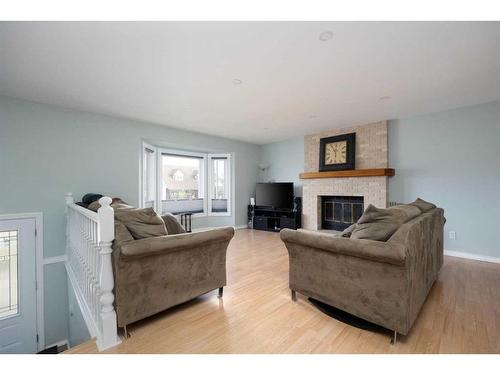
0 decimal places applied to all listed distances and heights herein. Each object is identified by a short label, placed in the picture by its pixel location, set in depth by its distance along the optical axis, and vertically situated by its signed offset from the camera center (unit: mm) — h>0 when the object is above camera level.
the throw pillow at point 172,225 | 2369 -404
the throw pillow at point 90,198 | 3202 -152
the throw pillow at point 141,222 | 1798 -288
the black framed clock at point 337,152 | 4802 +789
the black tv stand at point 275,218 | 5573 -799
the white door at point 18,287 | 3041 -1395
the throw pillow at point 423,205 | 2514 -211
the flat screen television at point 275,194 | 5723 -181
